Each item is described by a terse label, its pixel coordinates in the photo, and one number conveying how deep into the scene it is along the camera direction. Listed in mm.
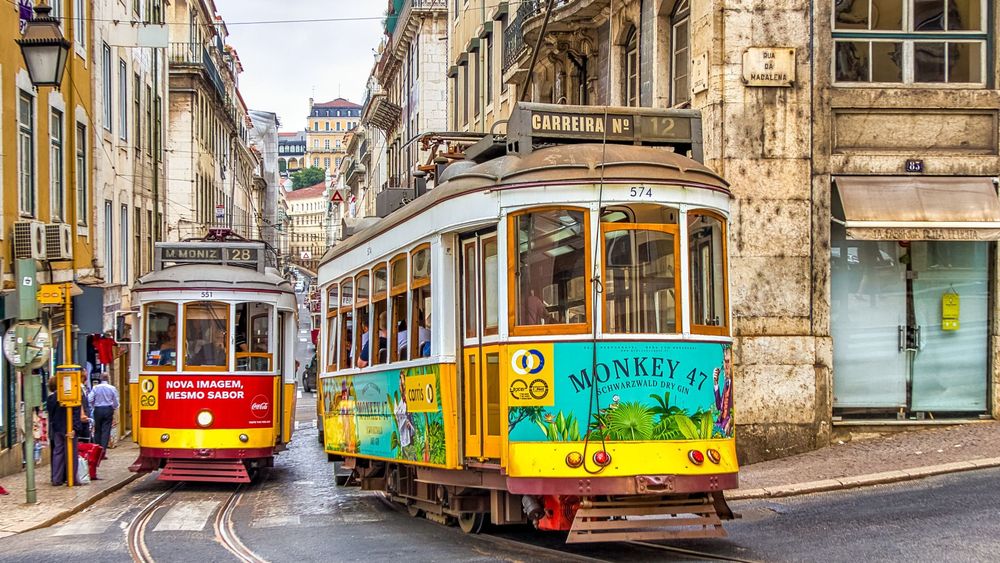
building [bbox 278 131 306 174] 181450
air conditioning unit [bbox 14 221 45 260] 19109
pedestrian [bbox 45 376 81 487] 17297
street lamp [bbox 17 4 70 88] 15352
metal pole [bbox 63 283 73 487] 16047
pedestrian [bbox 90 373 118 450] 20078
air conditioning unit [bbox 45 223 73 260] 20422
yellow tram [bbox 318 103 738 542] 9367
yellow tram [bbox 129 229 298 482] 17234
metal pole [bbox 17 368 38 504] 14969
